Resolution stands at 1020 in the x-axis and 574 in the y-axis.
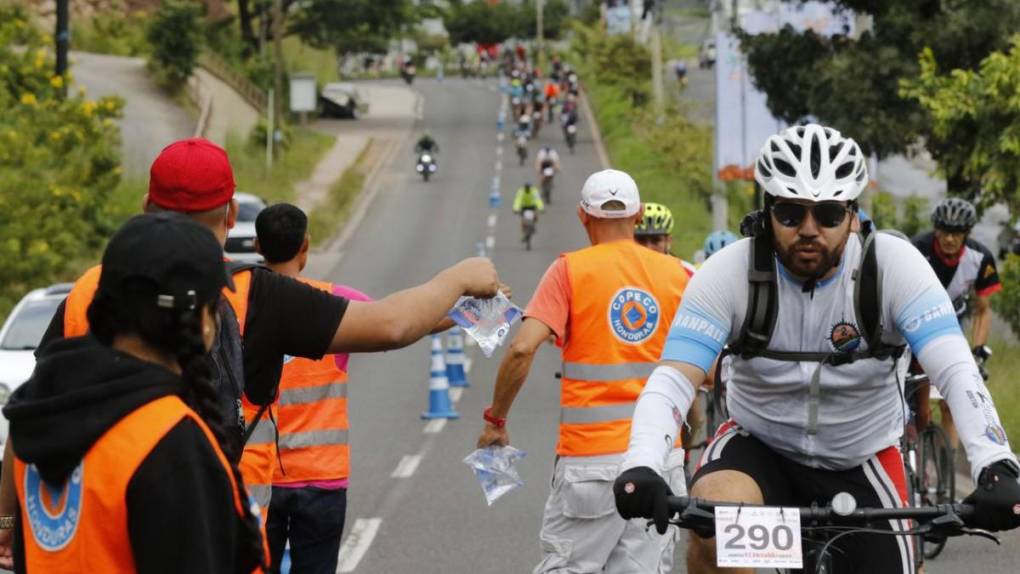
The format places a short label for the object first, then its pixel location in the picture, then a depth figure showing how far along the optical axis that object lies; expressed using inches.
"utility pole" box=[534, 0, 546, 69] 4500.5
